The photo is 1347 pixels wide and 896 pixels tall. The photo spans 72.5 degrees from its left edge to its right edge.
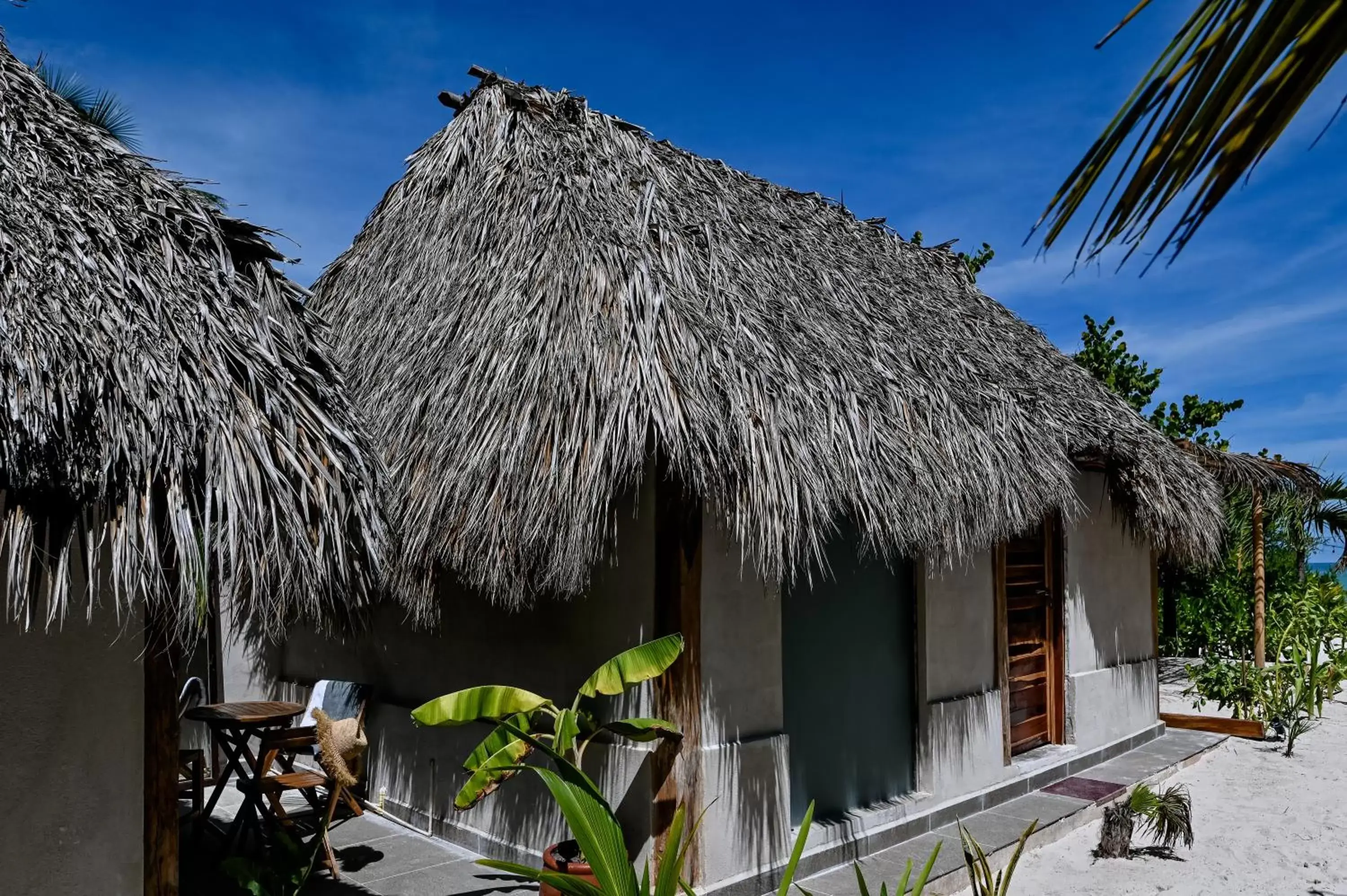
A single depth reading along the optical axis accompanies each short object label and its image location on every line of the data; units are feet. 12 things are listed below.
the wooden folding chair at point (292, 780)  15.66
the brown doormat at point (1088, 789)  21.34
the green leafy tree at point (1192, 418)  47.21
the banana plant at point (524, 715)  12.64
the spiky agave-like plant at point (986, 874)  9.19
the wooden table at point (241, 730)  16.11
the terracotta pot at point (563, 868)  13.25
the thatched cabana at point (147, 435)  8.95
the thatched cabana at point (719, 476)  14.07
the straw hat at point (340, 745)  15.74
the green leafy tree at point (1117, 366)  47.47
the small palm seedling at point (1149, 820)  17.98
